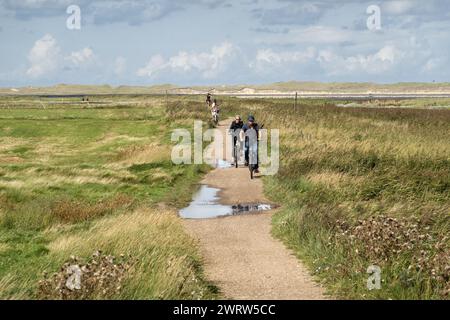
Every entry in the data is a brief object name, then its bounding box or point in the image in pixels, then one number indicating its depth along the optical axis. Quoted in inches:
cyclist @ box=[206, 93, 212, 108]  2389.3
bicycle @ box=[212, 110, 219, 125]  2003.2
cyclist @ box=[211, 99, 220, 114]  1991.9
